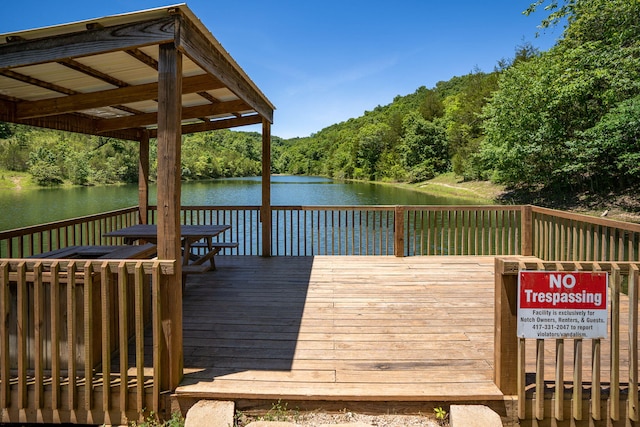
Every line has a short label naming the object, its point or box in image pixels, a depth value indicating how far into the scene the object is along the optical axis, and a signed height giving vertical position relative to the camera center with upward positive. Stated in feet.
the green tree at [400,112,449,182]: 127.54 +16.54
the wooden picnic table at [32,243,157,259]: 10.84 -1.52
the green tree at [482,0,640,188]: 44.83 +14.05
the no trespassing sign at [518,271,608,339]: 6.93 -1.91
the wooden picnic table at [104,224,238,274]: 15.07 -1.38
